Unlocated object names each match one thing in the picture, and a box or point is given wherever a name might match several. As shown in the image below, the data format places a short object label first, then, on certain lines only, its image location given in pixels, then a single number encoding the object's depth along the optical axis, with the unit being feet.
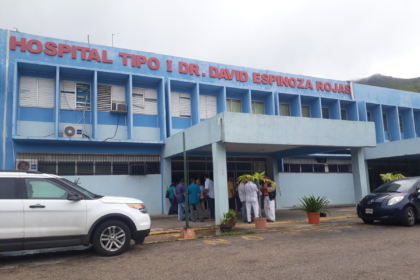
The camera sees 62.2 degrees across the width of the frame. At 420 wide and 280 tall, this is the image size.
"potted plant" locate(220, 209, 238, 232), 34.50
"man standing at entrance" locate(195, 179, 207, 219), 47.66
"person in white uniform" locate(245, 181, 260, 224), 40.93
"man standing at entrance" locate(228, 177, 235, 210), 50.47
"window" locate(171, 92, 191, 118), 58.75
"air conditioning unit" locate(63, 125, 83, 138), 48.83
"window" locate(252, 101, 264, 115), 66.65
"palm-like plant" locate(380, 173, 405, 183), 54.13
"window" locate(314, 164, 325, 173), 71.42
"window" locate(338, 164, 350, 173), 74.43
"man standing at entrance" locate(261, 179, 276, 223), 42.11
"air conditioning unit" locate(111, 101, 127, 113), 53.11
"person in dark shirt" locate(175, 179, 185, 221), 45.57
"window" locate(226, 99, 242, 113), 64.13
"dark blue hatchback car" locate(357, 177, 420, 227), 35.04
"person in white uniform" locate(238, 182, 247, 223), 42.86
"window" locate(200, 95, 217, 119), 61.36
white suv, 21.65
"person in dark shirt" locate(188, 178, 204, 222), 45.06
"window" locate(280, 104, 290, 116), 69.67
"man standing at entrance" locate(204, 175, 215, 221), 47.50
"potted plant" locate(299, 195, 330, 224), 39.24
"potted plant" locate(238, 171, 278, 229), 36.09
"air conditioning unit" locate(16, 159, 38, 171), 46.57
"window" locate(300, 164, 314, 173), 69.78
